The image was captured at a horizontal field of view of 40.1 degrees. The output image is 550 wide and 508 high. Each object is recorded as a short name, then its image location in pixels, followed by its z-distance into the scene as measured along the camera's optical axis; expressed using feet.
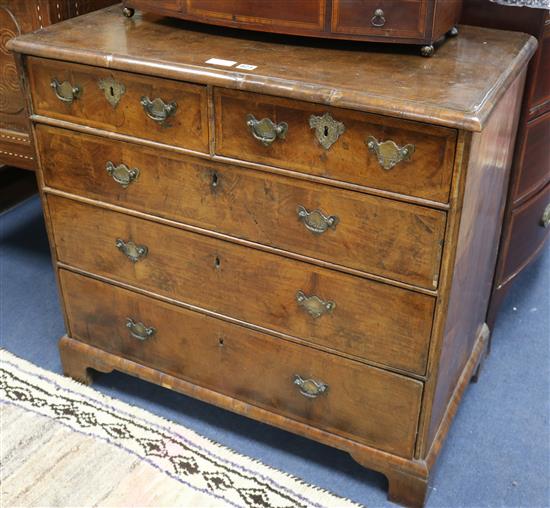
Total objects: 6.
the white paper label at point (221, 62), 5.28
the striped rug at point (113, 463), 6.26
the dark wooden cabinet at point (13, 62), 6.97
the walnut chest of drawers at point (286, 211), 4.94
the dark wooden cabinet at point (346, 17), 5.23
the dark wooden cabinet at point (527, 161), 5.98
